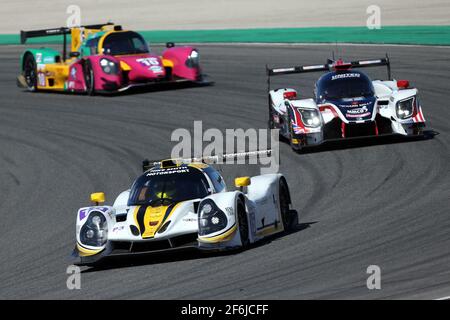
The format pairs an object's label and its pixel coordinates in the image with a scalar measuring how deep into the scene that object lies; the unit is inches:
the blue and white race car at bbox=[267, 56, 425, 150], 759.1
